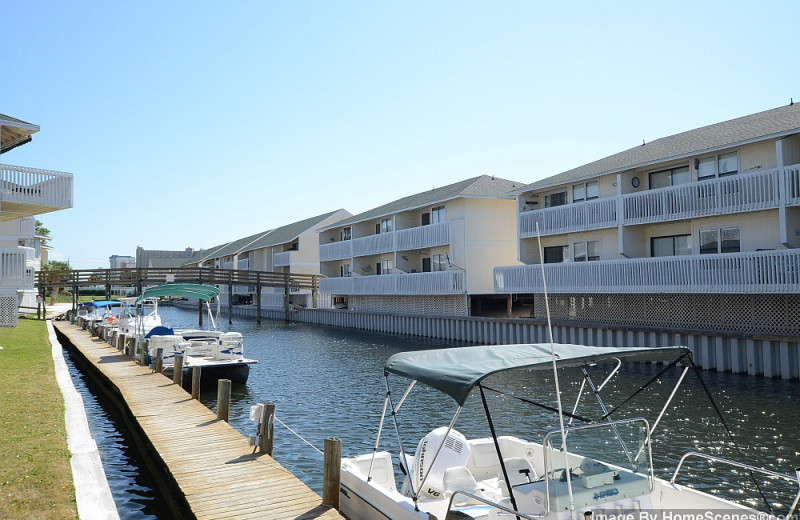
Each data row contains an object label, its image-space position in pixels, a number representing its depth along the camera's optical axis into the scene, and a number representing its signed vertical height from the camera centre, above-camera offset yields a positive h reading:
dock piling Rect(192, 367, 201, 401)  16.03 -2.78
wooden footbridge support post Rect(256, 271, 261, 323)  57.74 -1.58
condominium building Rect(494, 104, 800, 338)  21.83 +1.78
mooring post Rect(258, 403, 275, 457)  10.74 -2.71
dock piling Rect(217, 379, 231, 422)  13.49 -2.72
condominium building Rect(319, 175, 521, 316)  37.91 +2.04
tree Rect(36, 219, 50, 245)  98.74 +9.26
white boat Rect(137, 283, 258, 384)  21.27 -2.60
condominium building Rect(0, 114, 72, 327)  25.53 +3.83
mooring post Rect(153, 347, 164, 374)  20.58 -2.75
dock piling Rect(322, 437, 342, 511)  8.40 -2.77
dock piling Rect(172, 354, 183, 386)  18.34 -2.80
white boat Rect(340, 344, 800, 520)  6.43 -2.46
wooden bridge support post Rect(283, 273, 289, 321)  58.94 -1.47
